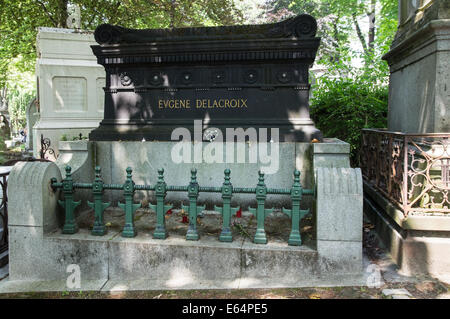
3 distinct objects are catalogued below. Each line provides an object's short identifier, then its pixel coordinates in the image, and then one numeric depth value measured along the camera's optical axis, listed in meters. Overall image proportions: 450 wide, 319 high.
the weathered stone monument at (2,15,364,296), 3.81
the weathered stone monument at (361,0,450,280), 3.75
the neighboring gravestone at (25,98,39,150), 20.30
